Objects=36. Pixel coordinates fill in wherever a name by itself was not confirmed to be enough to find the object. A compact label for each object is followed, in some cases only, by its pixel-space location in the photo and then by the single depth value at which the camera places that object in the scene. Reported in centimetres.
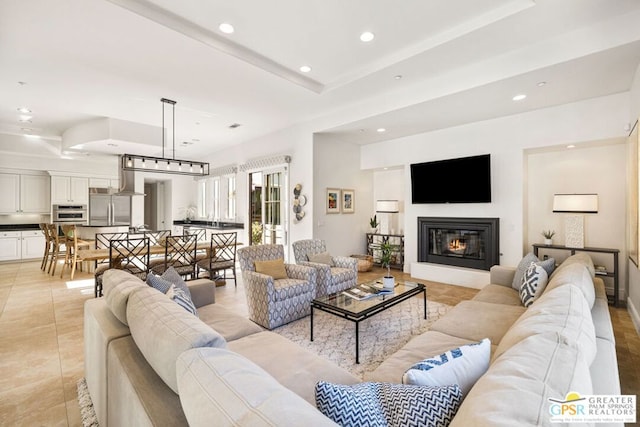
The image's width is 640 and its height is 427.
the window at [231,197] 789
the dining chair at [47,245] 644
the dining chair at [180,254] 465
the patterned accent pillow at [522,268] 322
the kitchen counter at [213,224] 772
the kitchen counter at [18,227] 748
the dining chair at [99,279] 416
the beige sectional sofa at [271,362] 81
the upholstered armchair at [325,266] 407
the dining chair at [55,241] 609
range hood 680
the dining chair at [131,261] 426
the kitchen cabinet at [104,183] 861
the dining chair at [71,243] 578
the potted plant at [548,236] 469
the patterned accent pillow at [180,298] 202
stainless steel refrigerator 856
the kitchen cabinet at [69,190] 802
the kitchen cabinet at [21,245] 736
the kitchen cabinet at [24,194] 758
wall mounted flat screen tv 507
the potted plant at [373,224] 693
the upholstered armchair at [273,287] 334
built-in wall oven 806
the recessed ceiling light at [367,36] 305
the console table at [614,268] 408
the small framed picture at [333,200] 616
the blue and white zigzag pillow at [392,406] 91
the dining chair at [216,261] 510
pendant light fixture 453
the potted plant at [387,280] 346
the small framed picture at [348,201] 648
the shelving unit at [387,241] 665
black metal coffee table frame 273
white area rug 278
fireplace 510
